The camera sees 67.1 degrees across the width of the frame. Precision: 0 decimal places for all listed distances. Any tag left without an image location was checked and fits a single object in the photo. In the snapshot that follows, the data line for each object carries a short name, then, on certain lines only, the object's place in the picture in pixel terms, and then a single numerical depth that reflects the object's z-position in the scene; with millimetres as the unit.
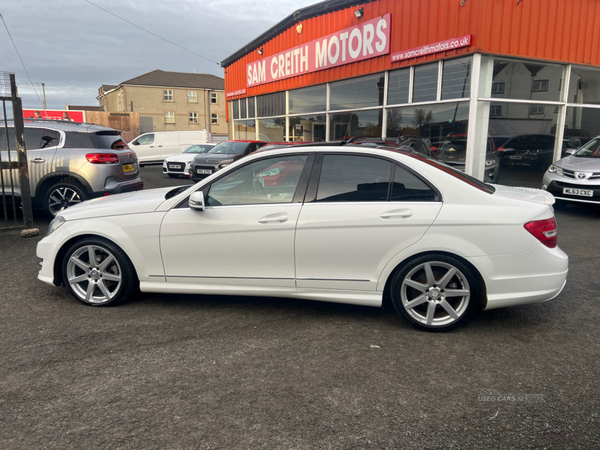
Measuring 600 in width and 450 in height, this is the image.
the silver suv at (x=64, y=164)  7836
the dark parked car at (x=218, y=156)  14109
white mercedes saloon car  3504
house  54125
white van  22922
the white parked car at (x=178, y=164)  17266
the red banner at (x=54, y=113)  33812
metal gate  6699
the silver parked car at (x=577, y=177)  8594
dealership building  10938
